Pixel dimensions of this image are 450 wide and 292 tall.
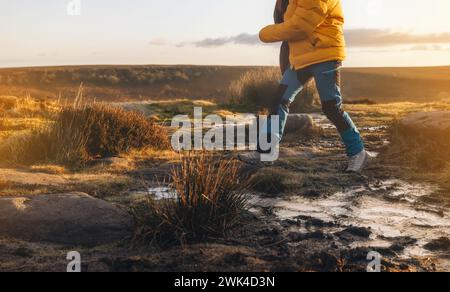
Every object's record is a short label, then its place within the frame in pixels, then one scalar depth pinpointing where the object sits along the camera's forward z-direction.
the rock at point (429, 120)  8.02
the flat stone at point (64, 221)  4.28
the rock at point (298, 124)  11.08
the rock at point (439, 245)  4.17
